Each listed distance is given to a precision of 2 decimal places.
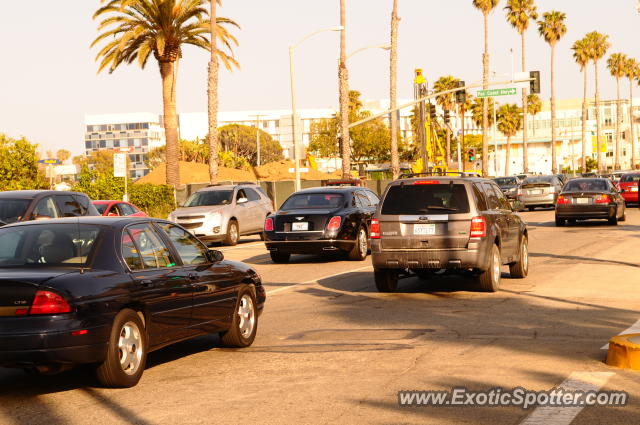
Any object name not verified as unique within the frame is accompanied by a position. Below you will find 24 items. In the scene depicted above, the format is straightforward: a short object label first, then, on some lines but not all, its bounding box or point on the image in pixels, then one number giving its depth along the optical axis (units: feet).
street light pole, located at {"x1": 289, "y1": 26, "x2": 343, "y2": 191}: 137.59
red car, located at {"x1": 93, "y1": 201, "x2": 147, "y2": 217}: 76.54
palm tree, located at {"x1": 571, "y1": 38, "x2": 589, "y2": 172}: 344.55
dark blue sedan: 24.08
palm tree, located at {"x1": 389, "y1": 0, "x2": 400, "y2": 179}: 180.14
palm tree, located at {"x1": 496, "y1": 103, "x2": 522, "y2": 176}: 380.17
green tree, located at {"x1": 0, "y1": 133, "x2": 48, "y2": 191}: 123.03
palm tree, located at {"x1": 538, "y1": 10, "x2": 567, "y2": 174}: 309.01
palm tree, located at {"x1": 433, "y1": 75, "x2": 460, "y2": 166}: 300.81
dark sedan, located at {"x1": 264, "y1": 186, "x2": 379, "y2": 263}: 66.39
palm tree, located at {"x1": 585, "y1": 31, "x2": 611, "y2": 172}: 345.62
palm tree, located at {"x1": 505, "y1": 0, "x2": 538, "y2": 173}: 291.38
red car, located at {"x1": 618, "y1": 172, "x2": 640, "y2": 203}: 145.07
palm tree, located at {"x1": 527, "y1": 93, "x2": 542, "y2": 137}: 384.47
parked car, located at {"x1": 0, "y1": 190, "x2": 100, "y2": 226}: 54.49
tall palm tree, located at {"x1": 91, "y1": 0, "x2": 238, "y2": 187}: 135.74
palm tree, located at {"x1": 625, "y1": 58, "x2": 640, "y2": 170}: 400.67
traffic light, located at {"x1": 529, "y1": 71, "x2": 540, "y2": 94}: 158.30
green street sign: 171.12
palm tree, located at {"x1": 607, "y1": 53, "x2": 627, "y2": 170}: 397.19
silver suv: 87.97
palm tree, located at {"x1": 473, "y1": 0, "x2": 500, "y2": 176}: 263.70
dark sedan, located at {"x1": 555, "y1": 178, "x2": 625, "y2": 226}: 102.17
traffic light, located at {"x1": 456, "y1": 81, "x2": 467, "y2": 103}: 159.82
